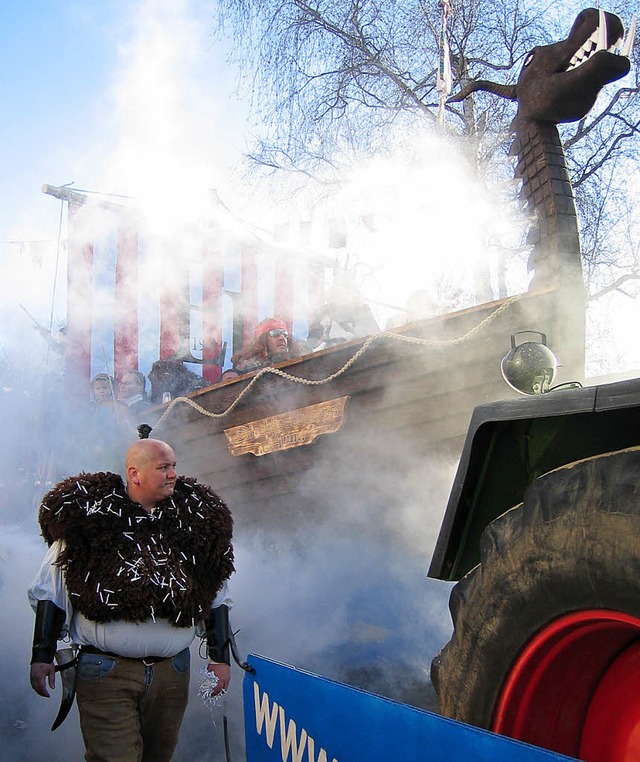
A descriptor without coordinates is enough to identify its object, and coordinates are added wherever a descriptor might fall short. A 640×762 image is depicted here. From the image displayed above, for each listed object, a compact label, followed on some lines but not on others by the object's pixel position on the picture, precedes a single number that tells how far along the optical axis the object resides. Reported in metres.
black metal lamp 2.99
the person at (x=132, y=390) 8.38
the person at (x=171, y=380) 8.91
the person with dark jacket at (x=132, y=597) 2.56
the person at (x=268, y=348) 6.82
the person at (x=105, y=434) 7.67
